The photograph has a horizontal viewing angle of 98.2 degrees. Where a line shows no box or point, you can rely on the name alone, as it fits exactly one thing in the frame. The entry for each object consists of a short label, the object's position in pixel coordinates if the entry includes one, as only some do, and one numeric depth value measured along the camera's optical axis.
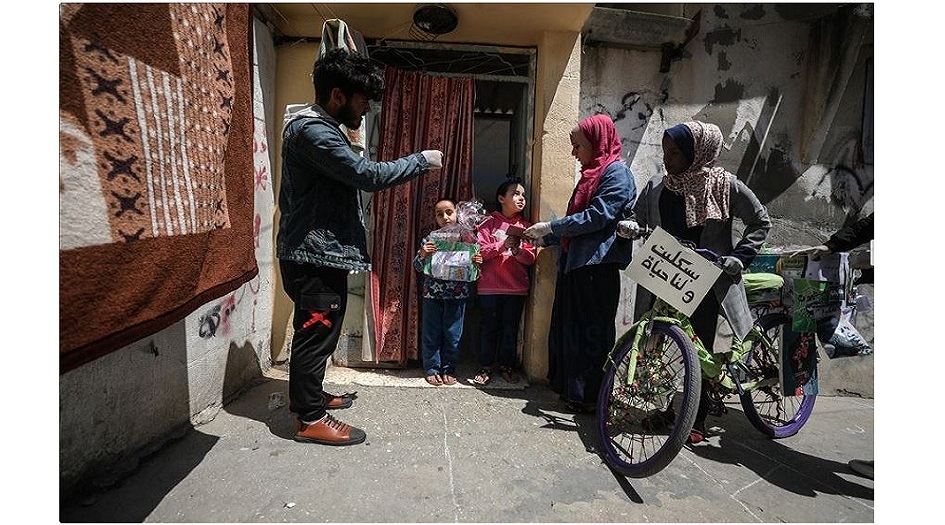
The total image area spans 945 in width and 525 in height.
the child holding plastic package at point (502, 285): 3.26
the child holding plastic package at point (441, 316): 3.19
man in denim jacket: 2.06
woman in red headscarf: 2.54
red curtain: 3.44
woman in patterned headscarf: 2.31
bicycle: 2.04
